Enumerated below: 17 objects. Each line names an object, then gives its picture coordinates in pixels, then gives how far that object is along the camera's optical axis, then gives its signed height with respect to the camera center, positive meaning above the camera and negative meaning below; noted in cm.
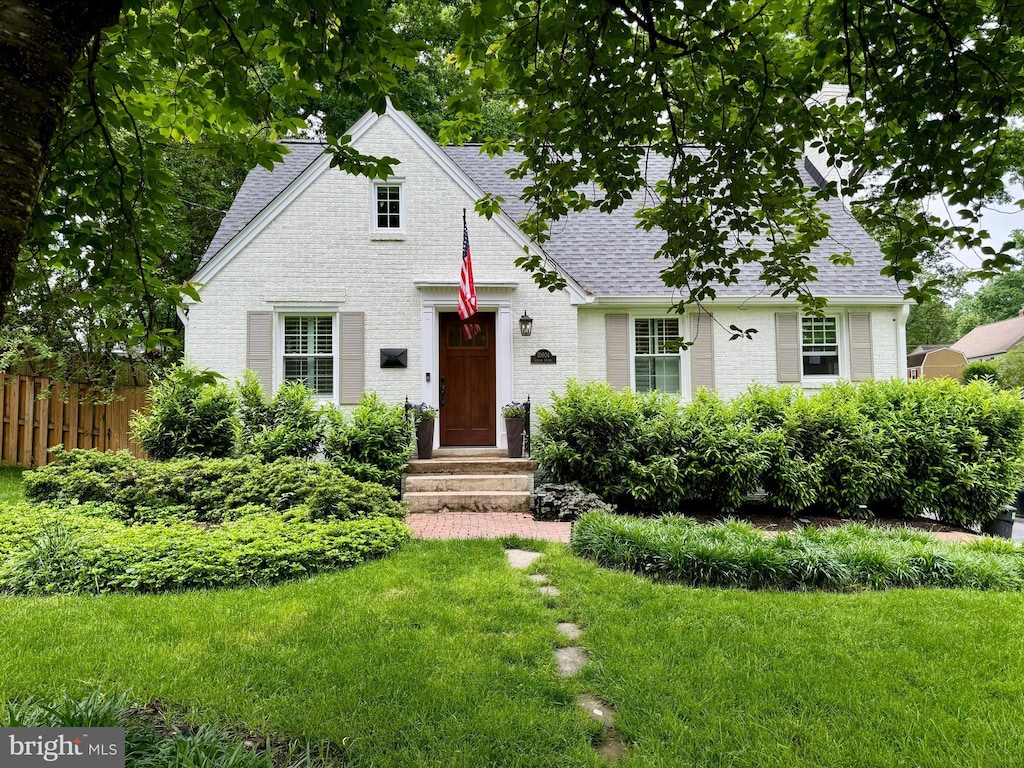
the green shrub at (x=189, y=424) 836 -6
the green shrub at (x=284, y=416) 832 +5
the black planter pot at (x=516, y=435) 927 -31
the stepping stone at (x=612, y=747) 235 -144
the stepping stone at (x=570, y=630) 356 -140
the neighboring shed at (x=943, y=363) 2117 +184
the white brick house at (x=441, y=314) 976 +187
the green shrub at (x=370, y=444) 809 -38
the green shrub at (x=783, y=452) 748 -53
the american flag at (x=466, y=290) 841 +192
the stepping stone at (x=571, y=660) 309 -141
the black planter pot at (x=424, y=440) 908 -37
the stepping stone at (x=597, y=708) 262 -142
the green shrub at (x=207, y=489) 629 -83
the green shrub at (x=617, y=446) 763 -44
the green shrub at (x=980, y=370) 1856 +139
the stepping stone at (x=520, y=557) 510 -135
